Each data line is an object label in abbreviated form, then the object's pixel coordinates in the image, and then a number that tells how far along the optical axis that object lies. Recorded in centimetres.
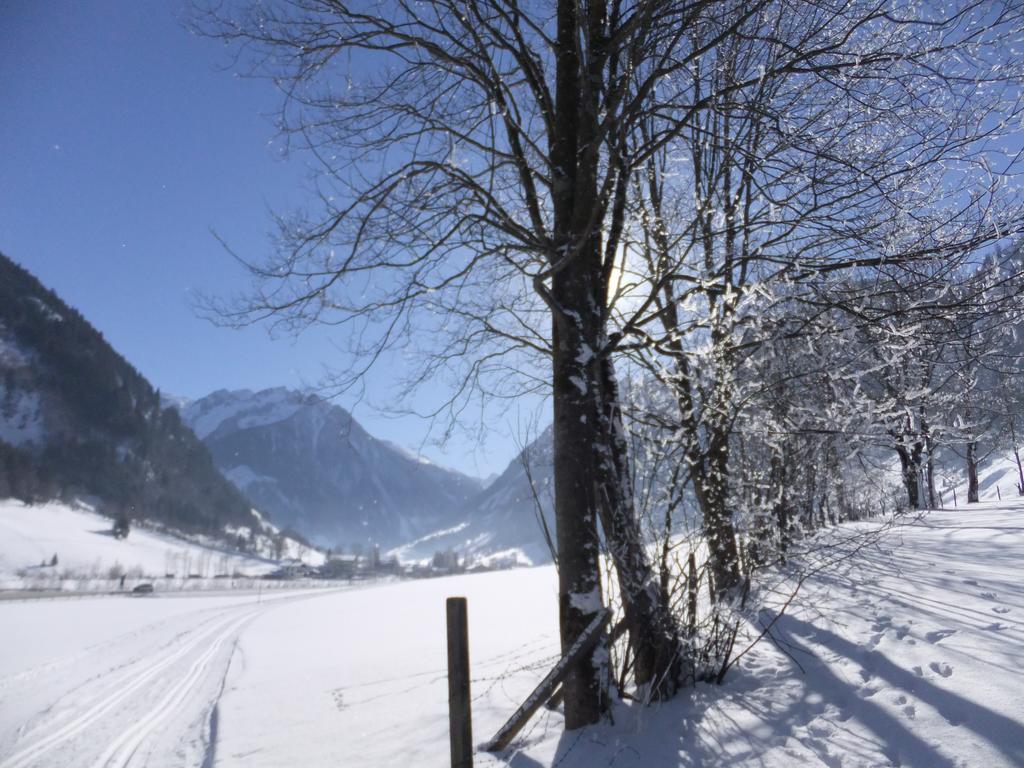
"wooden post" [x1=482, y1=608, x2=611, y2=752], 416
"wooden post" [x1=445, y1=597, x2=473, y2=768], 366
